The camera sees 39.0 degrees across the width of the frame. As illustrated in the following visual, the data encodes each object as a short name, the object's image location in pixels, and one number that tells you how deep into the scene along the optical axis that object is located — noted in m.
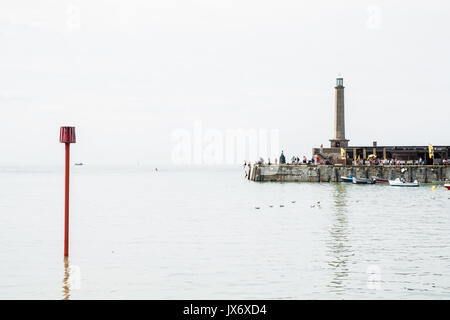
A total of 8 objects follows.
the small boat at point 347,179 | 102.62
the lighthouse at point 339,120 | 109.50
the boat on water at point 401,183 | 91.62
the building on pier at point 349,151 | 109.88
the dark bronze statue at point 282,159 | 113.88
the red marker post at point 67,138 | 20.19
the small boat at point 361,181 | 99.08
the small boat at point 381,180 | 102.51
